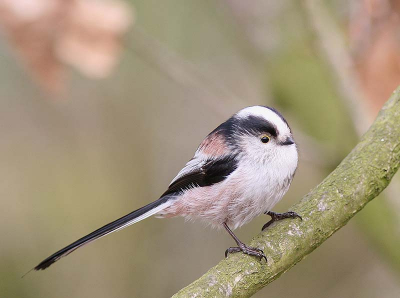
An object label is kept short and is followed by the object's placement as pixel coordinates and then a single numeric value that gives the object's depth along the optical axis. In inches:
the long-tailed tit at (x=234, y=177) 194.2
